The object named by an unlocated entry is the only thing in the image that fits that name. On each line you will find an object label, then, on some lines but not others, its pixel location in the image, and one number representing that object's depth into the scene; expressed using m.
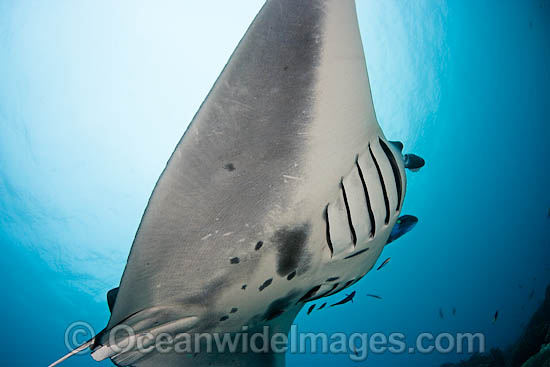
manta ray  1.03
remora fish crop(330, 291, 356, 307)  4.22
